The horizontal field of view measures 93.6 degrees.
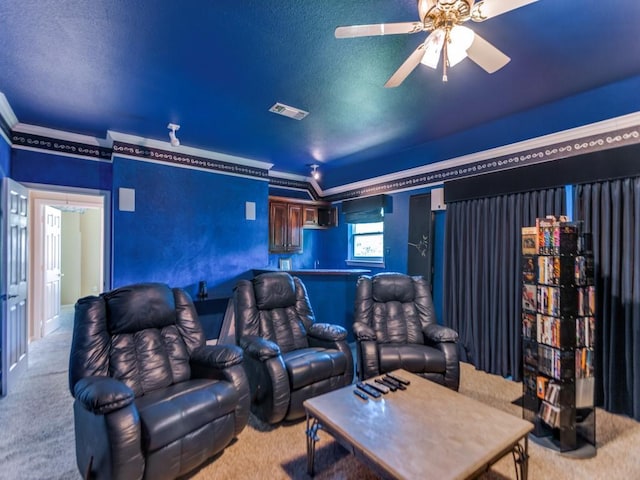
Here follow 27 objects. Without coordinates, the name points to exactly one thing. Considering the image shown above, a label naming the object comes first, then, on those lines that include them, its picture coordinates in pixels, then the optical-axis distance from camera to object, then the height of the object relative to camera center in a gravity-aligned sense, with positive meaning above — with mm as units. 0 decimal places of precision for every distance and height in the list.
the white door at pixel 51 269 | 4938 -573
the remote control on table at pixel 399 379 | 2179 -1041
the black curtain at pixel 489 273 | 3254 -399
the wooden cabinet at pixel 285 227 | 5426 +214
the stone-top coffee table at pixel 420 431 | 1378 -1030
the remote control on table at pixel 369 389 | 2000 -1035
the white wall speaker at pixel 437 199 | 4059 +546
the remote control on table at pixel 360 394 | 1977 -1041
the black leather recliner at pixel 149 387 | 1581 -975
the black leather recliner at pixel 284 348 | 2324 -985
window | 5246 -56
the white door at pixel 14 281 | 2941 -466
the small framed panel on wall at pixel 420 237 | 4203 +32
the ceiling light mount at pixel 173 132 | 3486 +1269
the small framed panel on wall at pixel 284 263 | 5598 -462
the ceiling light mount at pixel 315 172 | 5297 +1257
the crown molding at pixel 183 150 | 3781 +1251
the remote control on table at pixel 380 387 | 2057 -1041
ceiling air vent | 3064 +1352
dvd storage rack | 2135 -773
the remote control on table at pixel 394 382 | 2121 -1040
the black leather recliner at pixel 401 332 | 2773 -960
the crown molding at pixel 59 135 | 3521 +1276
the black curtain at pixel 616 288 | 2572 -422
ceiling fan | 1474 +1111
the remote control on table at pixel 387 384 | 2103 -1046
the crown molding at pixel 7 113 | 2903 +1302
